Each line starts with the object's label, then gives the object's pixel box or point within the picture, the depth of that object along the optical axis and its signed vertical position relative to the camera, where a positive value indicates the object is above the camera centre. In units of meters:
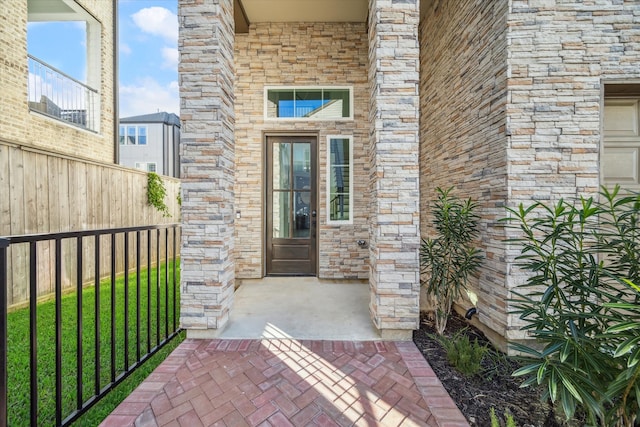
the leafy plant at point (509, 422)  1.17 -0.96
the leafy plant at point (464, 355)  1.88 -1.09
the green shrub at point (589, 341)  1.08 -0.62
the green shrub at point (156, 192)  5.15 +0.36
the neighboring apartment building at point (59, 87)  4.07 +2.30
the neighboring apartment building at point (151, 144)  13.48 +3.44
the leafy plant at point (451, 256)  2.44 -0.44
